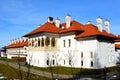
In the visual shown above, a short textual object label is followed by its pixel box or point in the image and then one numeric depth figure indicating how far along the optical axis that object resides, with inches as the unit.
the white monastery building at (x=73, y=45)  809.7
